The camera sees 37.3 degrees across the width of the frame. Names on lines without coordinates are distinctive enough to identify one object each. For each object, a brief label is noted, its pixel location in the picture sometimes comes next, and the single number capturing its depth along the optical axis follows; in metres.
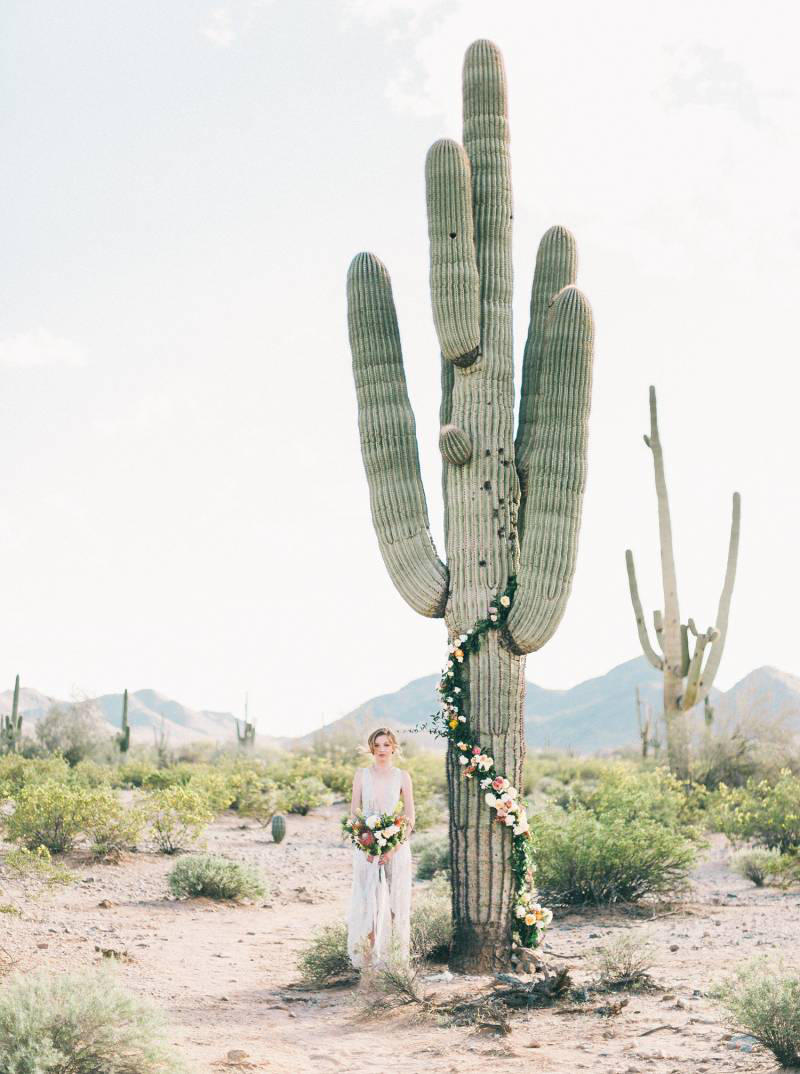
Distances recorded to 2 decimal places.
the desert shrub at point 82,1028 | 4.97
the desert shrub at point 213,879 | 11.47
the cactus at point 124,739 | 27.23
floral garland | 8.14
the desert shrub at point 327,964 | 8.30
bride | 7.95
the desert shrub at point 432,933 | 8.34
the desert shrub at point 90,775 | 18.30
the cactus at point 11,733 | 25.79
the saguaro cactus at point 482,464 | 8.29
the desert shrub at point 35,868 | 9.45
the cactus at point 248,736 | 29.95
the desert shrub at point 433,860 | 13.22
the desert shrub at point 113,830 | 12.88
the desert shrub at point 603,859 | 10.79
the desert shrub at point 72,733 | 25.83
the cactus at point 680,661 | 19.03
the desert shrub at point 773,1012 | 5.61
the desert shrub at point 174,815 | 13.45
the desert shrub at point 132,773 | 21.11
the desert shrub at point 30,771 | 17.77
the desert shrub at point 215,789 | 16.14
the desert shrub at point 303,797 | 19.05
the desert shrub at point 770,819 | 13.60
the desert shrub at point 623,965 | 7.58
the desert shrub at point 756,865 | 12.75
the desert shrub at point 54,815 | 12.54
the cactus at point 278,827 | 16.22
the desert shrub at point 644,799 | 12.25
